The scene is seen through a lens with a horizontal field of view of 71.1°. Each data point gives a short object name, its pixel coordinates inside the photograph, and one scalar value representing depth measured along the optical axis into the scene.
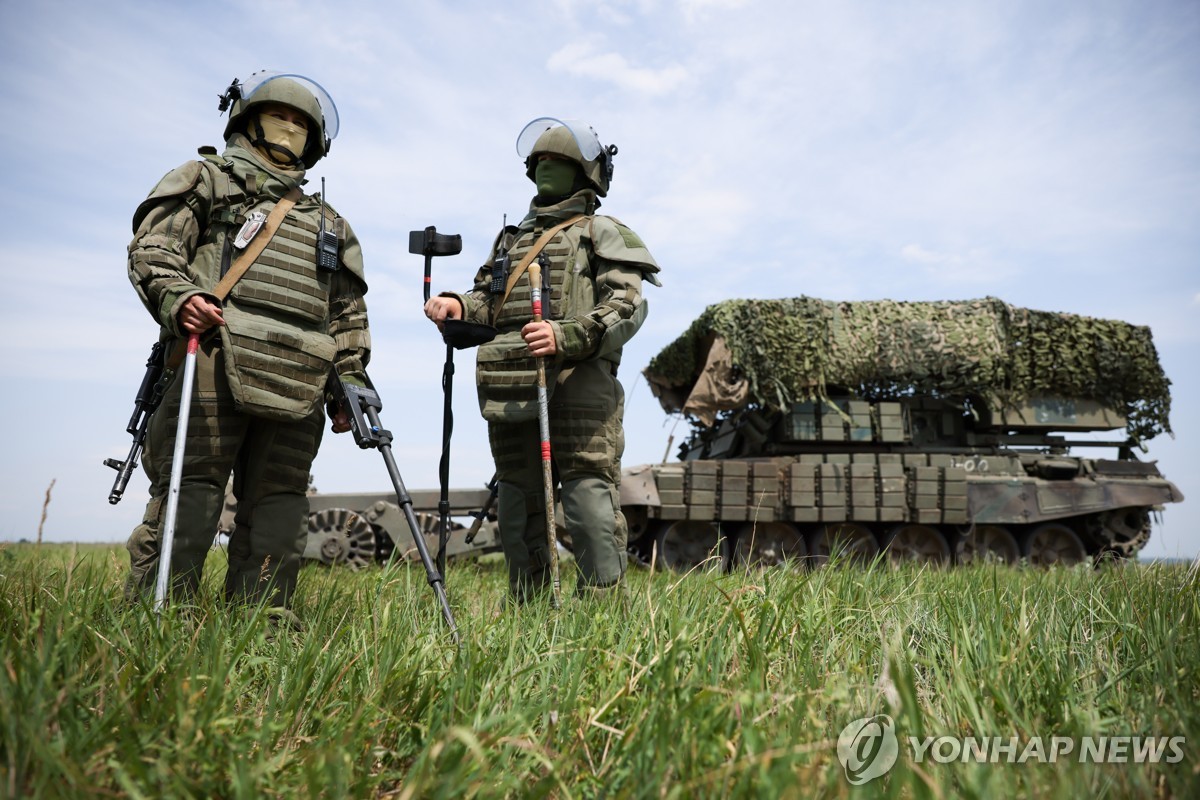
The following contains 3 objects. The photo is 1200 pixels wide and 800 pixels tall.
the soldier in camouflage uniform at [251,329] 3.10
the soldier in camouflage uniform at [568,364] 3.72
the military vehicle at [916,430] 9.27
